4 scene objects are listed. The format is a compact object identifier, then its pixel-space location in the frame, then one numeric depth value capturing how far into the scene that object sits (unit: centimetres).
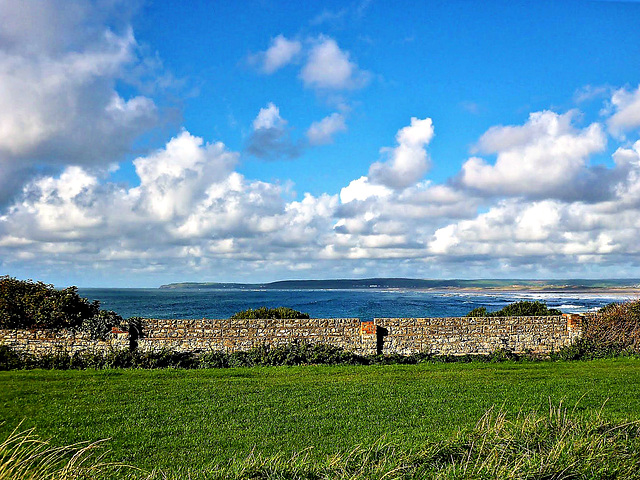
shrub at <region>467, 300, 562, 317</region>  2020
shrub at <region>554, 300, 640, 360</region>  1487
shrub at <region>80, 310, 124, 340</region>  1404
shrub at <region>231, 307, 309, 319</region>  1919
